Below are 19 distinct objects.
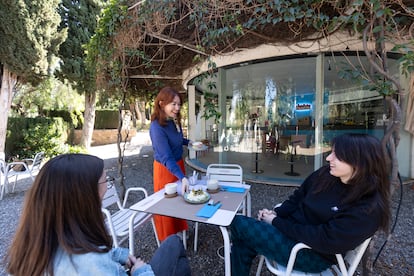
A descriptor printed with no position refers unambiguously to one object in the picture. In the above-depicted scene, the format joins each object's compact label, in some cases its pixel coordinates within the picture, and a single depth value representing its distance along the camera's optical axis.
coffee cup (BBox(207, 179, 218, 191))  1.88
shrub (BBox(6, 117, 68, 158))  7.09
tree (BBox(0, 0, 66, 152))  5.16
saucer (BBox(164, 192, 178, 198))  1.79
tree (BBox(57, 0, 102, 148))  7.79
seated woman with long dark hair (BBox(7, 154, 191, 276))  0.74
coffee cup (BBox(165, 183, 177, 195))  1.80
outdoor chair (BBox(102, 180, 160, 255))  1.67
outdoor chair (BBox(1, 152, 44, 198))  4.08
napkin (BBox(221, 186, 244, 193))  1.90
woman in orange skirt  2.01
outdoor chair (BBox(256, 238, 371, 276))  1.25
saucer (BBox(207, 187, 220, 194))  1.86
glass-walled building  4.36
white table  1.37
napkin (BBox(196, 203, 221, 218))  1.43
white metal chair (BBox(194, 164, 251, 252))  2.33
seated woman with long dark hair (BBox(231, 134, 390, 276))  1.19
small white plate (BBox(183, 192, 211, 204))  1.63
